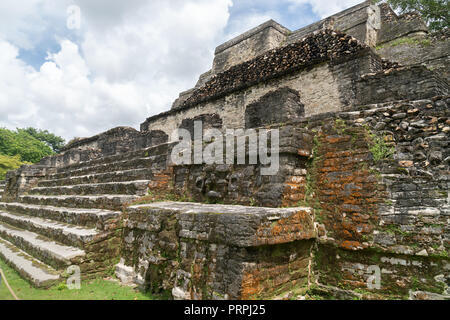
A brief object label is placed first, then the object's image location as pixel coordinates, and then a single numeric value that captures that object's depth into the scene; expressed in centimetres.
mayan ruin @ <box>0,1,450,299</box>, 297
